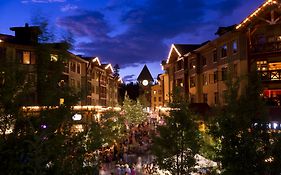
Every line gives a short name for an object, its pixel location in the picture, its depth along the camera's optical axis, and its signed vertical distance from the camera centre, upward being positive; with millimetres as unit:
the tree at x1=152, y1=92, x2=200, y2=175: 22750 -1858
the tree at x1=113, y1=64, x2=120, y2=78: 173500 +17905
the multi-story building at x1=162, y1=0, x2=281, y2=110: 36188 +5744
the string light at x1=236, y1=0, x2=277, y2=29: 35500 +8825
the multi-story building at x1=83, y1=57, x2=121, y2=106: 68562 +5644
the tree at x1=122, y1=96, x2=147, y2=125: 76938 -538
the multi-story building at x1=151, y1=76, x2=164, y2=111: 124500 +4206
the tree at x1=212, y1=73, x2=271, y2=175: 15430 -948
